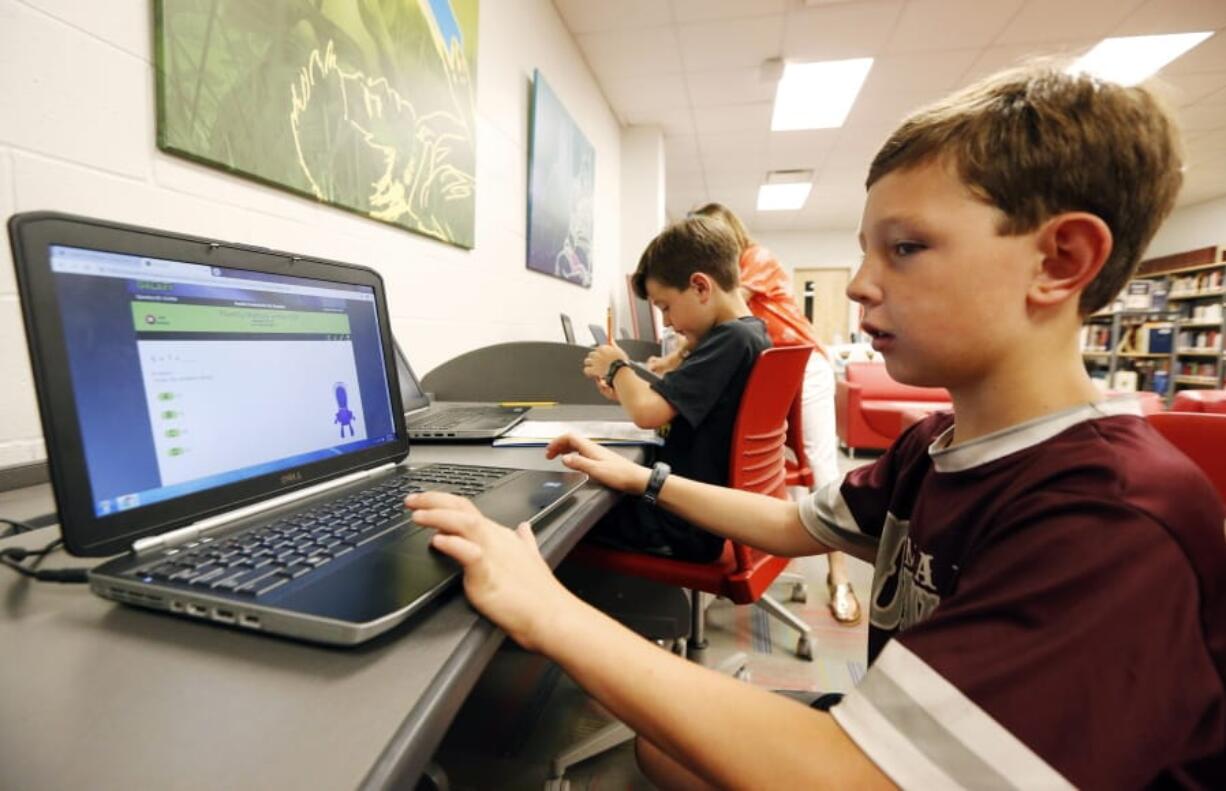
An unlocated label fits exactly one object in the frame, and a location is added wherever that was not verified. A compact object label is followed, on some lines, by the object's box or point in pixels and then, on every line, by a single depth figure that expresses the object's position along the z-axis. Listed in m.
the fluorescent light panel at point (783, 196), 6.30
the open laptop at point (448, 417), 1.01
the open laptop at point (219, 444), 0.40
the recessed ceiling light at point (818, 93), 3.49
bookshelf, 6.32
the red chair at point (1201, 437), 1.19
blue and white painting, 2.39
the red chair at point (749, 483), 1.15
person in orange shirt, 2.13
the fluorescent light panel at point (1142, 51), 3.19
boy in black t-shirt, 1.20
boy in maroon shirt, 0.35
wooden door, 9.05
